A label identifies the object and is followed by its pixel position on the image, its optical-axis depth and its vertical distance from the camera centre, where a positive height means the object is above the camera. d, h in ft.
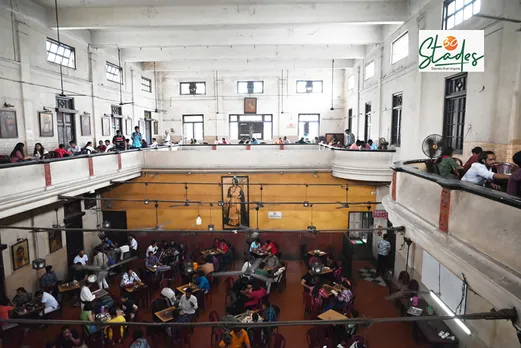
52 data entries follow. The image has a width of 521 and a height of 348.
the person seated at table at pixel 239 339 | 22.26 -13.60
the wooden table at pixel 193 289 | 30.07 -13.85
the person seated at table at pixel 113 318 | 24.14 -13.31
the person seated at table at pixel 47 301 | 28.30 -14.14
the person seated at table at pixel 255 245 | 40.81 -13.71
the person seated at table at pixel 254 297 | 28.68 -13.94
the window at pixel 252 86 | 71.97 +10.16
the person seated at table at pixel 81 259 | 36.42 -13.63
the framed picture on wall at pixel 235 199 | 47.29 -9.13
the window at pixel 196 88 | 72.33 +9.77
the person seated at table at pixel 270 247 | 41.29 -13.91
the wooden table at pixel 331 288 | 29.93 -14.02
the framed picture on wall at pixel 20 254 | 31.65 -11.52
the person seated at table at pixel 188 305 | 26.27 -13.26
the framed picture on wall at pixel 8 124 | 31.22 +0.87
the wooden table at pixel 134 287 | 31.06 -14.24
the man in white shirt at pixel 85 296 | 28.14 -13.49
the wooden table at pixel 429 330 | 23.94 -14.55
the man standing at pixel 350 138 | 52.90 -0.61
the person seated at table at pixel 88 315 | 25.08 -13.87
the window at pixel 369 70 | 50.16 +9.72
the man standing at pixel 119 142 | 42.52 -1.05
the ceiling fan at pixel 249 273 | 19.51 -8.89
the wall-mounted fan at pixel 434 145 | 23.36 -0.75
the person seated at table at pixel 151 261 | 36.83 -14.06
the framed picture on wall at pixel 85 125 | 44.14 +1.13
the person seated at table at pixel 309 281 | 31.86 -14.13
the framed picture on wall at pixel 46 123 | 36.45 +1.15
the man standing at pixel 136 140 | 46.44 -0.87
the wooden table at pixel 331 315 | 25.95 -14.04
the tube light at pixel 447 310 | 24.72 -14.23
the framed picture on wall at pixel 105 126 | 48.81 +1.11
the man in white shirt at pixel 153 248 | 40.56 -13.84
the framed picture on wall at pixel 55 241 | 36.76 -11.91
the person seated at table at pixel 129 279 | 31.52 -13.72
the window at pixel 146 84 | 64.90 +9.69
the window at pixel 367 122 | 52.08 +1.92
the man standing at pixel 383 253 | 40.40 -14.21
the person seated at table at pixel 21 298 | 28.40 -13.91
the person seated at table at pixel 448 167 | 17.00 -1.65
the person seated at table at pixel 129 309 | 26.73 -14.10
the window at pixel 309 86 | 70.95 +10.05
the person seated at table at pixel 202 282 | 31.45 -13.79
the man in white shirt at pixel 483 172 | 14.99 -1.71
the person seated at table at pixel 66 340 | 22.59 -13.83
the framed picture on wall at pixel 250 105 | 71.56 +6.11
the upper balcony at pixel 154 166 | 25.22 -3.68
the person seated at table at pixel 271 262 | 35.76 -13.62
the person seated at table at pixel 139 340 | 20.98 -12.91
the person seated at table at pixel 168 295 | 28.74 -13.67
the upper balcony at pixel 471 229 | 10.80 -3.87
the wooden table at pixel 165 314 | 25.78 -14.07
